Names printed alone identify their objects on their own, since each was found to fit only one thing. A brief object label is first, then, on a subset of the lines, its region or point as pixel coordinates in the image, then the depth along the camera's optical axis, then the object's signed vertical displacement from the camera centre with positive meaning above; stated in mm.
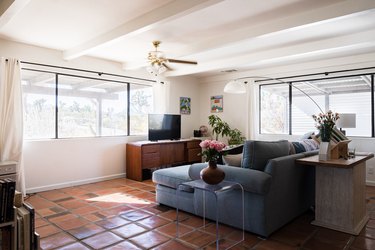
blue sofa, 2580 -725
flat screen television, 5691 -87
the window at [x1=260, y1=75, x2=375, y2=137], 4938 +429
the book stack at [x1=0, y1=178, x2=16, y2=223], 1802 -525
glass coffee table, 2399 -599
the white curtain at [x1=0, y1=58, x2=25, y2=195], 3910 +128
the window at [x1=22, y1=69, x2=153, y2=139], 4441 +336
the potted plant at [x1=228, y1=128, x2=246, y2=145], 6145 -341
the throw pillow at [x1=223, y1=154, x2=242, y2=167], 2979 -423
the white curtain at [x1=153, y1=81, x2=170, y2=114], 6227 +572
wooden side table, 2740 -776
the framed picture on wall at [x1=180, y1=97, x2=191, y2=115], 6875 +473
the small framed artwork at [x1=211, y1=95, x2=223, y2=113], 6949 +521
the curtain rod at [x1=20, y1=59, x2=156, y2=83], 4388 +999
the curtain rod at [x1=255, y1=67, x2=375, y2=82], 4980 +998
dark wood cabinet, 5230 -697
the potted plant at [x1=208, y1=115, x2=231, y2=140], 6473 -76
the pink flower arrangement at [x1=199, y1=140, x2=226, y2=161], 2605 -259
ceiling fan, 3977 +943
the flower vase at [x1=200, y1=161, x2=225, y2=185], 2543 -504
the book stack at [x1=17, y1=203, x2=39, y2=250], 1890 -781
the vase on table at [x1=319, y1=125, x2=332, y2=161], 2892 -247
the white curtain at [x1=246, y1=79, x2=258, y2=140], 6156 +256
